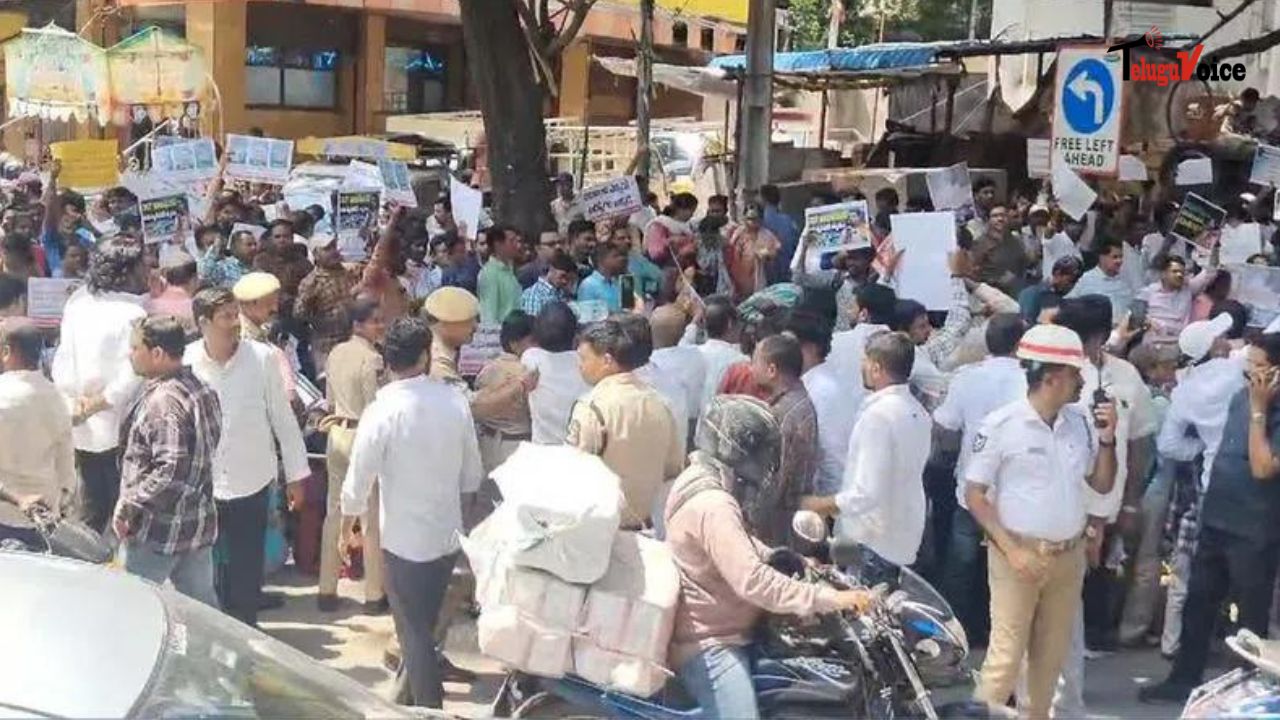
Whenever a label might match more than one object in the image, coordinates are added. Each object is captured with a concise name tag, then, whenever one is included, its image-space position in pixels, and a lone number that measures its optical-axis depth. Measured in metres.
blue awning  17.73
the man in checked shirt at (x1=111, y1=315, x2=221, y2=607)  5.70
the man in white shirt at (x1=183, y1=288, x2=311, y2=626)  6.54
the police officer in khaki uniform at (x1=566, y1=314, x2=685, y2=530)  6.03
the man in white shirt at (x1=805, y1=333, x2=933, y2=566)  5.89
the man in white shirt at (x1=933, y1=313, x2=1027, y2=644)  6.70
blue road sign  11.45
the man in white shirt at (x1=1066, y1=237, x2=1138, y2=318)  11.13
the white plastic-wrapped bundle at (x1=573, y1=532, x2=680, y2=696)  4.54
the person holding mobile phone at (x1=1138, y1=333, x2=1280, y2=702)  6.25
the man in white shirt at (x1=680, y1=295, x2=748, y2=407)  7.45
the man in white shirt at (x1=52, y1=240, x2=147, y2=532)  6.92
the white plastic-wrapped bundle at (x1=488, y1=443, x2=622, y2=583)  4.52
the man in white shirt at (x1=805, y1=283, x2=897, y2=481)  6.83
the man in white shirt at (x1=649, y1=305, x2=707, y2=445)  7.44
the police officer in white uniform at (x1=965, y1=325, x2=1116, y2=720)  5.52
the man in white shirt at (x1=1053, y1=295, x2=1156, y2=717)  6.21
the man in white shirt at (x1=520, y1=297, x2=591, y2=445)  6.86
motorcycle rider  4.55
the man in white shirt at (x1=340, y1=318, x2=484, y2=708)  5.84
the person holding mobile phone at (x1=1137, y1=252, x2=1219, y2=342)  10.62
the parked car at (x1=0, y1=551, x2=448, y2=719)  2.73
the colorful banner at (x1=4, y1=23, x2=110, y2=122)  23.70
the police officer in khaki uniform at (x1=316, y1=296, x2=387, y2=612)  7.23
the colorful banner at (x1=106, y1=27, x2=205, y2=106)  23.97
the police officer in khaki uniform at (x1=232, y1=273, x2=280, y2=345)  7.29
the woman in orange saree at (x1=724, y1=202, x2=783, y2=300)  12.62
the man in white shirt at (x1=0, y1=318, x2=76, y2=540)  5.85
